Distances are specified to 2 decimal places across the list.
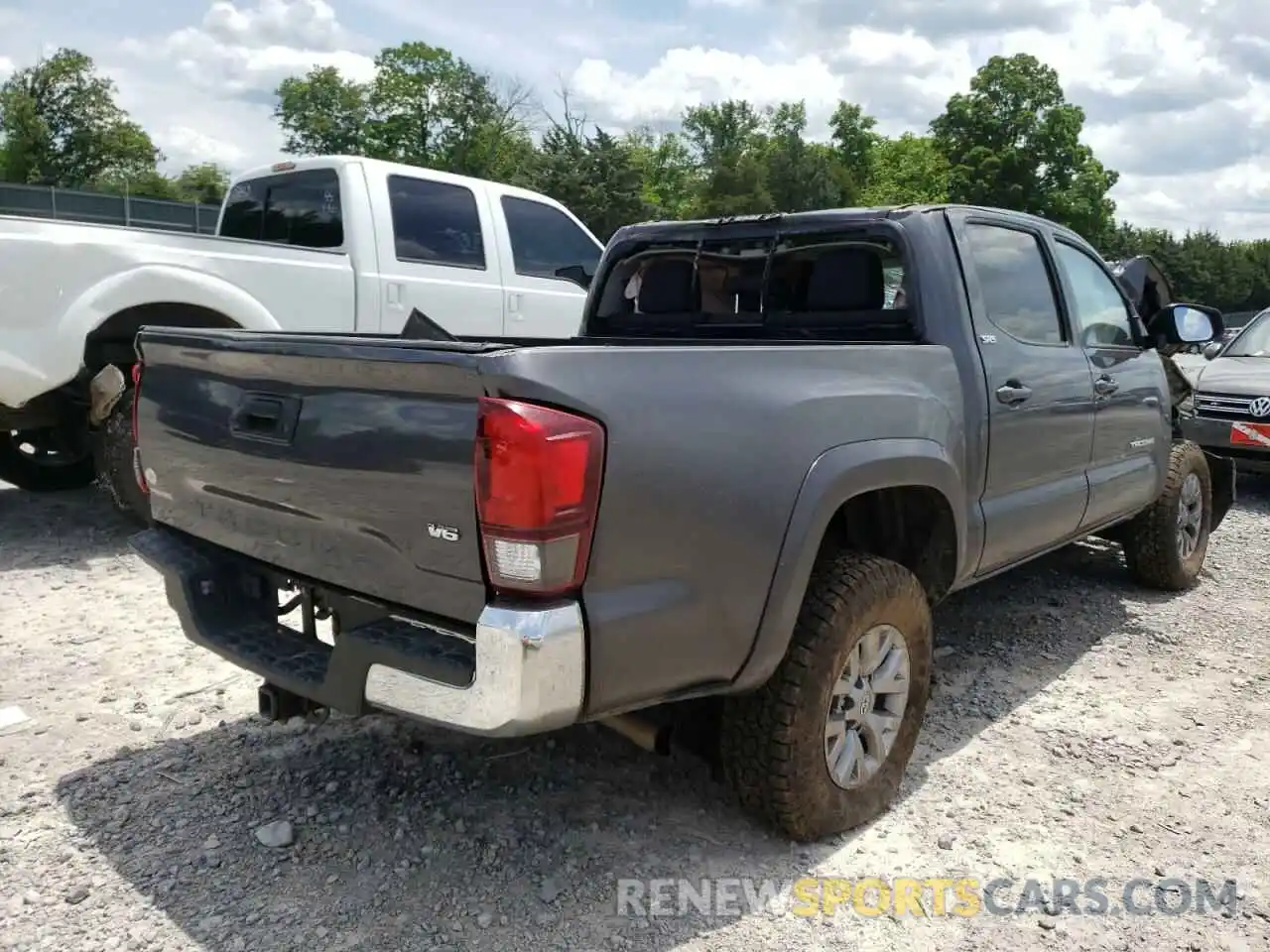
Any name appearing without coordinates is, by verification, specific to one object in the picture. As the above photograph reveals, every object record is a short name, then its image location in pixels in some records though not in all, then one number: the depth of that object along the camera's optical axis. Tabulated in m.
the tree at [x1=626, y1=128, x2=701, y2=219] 67.06
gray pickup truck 2.17
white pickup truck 5.02
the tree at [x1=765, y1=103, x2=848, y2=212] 60.16
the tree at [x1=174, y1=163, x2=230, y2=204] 76.27
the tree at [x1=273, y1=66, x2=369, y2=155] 66.19
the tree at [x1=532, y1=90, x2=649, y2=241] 38.00
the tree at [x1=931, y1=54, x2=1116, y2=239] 55.47
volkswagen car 8.06
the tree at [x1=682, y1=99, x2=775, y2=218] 58.25
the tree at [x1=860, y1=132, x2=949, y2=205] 55.91
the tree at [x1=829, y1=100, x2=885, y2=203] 72.56
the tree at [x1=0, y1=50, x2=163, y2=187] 66.69
